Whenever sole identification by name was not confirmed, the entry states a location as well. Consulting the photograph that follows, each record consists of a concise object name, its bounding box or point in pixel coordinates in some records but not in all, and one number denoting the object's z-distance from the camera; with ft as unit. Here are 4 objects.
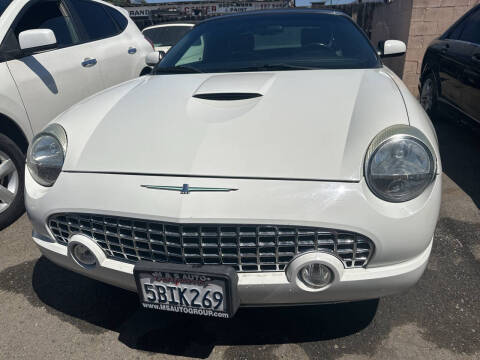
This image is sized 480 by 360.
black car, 11.55
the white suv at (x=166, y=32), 30.37
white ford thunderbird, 4.64
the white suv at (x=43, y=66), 9.21
